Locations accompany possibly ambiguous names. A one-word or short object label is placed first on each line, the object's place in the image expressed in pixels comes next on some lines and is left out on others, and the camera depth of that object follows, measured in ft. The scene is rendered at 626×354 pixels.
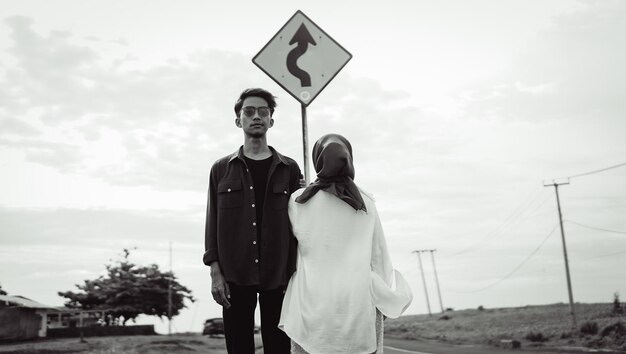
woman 9.39
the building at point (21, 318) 116.47
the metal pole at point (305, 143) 12.82
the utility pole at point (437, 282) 220.43
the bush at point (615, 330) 68.87
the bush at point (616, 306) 113.91
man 11.12
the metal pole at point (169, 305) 164.55
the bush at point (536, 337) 84.23
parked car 129.80
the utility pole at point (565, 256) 123.44
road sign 13.76
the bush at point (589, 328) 79.47
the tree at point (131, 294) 164.25
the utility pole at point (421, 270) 225.15
